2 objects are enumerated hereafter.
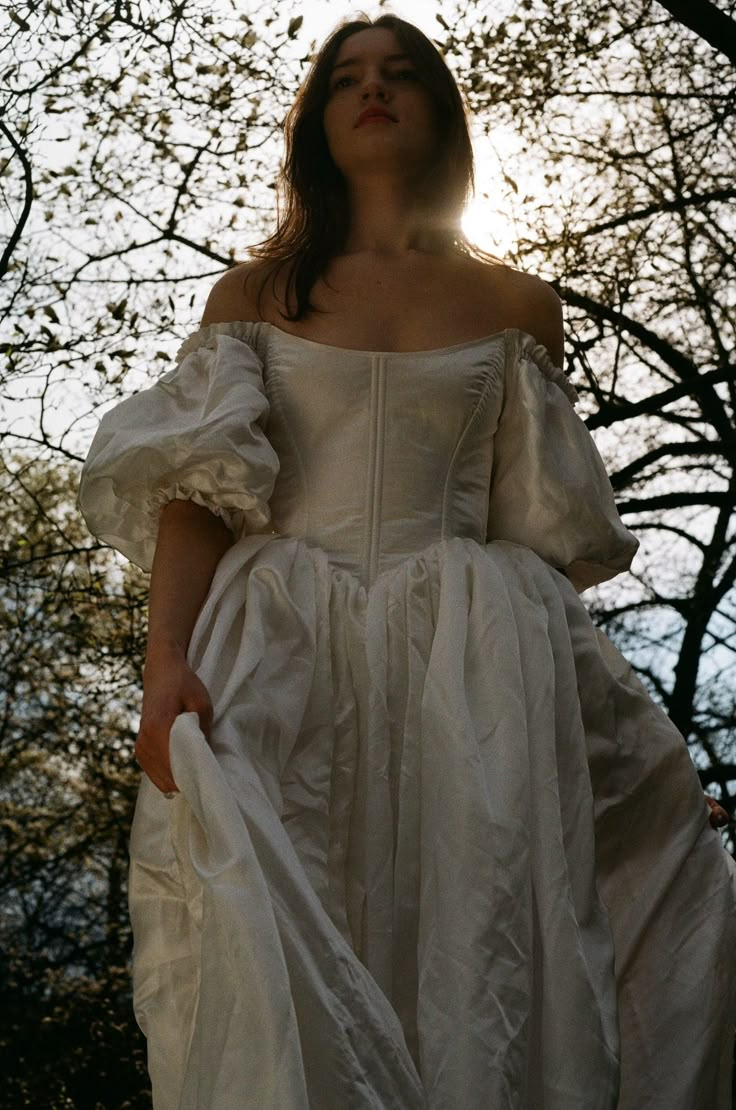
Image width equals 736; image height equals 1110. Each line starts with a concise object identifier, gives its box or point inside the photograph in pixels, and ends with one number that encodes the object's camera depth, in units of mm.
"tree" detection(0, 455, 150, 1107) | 5781
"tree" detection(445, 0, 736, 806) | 5230
